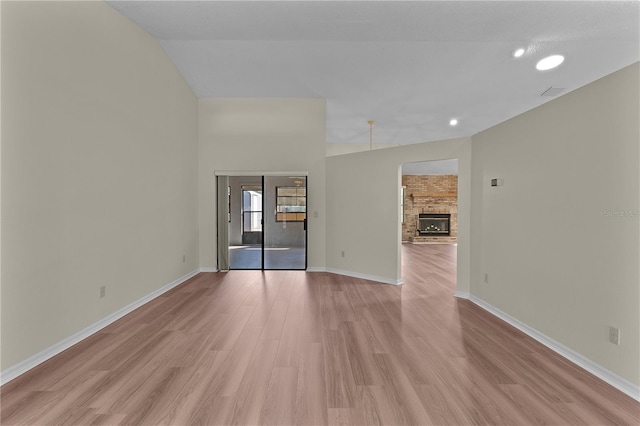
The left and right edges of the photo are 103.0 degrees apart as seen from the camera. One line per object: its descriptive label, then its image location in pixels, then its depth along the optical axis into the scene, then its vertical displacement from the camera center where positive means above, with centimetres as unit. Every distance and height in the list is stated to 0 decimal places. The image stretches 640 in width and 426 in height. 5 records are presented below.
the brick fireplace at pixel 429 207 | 1025 +26
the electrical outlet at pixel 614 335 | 189 -91
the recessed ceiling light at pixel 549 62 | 382 +235
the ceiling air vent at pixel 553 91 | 455 +223
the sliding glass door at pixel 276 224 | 534 -23
